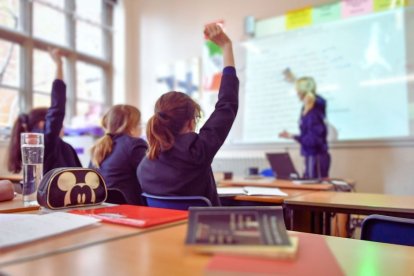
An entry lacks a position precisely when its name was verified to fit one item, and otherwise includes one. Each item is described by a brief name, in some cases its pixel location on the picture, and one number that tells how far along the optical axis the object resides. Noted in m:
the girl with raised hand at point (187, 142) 1.42
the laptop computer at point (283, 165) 2.88
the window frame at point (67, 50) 4.30
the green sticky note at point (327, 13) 3.80
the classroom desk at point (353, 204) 1.37
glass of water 1.29
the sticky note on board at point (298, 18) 3.99
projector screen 3.46
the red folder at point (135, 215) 0.88
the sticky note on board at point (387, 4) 3.45
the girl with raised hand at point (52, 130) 2.10
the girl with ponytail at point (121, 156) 1.94
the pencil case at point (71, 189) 1.10
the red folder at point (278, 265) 0.55
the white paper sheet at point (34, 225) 0.71
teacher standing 3.42
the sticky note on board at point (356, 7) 3.63
